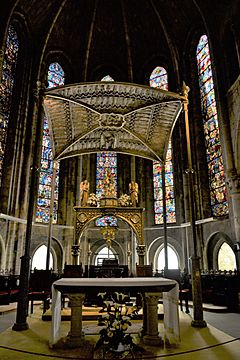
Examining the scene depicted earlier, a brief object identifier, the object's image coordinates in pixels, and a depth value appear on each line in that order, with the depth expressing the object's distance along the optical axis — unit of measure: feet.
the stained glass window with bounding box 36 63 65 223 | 50.11
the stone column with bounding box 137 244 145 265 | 34.63
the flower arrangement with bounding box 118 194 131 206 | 37.24
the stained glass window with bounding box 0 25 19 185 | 45.17
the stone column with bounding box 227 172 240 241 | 35.19
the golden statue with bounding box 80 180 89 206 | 37.81
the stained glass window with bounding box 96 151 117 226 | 56.70
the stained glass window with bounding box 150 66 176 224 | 51.78
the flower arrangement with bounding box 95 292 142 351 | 13.12
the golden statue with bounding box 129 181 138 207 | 38.00
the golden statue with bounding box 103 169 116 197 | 37.29
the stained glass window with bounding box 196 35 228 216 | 43.06
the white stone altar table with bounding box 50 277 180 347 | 15.37
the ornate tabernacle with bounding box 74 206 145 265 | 35.45
